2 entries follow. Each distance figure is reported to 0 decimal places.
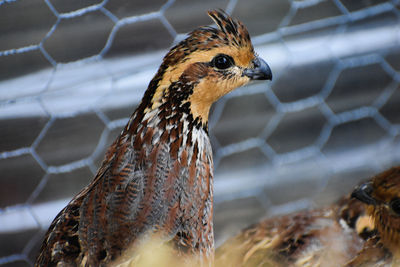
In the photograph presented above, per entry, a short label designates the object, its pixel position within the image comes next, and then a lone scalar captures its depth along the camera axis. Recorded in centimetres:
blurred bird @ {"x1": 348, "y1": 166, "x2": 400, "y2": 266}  160
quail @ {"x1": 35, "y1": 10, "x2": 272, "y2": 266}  157
